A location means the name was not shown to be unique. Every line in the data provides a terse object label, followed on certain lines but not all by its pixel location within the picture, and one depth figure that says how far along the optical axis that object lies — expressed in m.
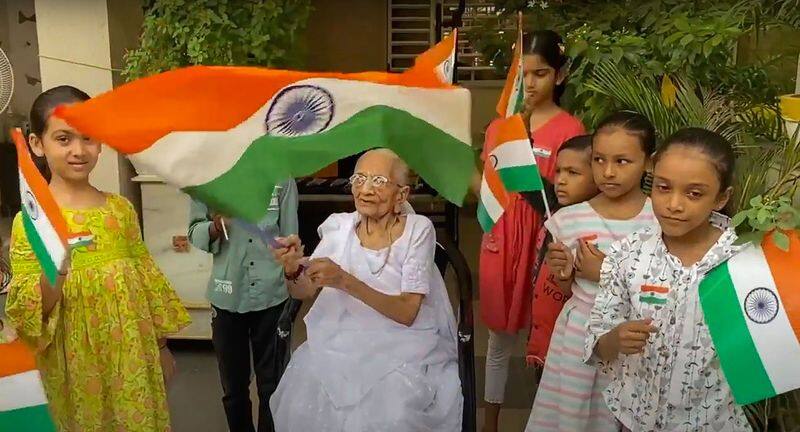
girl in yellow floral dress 1.90
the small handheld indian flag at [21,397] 1.61
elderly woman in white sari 2.04
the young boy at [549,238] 2.22
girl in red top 2.60
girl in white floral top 1.65
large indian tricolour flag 1.63
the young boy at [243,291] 2.57
